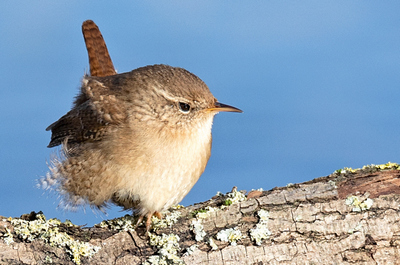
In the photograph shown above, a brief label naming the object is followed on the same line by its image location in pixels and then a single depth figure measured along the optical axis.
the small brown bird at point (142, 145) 7.30
